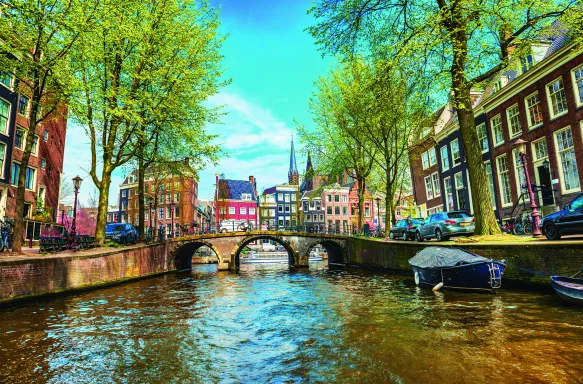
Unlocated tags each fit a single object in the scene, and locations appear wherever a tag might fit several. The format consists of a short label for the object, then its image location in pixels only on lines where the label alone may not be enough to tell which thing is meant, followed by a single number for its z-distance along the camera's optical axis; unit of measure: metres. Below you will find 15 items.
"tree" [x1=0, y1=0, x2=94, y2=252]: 12.20
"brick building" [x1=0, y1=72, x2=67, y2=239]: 21.81
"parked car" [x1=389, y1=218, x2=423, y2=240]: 22.25
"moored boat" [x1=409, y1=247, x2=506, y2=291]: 11.48
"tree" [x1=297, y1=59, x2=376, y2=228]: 24.55
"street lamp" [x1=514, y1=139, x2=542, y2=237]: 13.23
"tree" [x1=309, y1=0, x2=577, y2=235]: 12.46
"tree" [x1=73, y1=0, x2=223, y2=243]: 16.23
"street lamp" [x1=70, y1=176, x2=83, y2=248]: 17.54
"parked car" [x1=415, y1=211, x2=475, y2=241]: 17.39
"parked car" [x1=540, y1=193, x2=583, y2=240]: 10.68
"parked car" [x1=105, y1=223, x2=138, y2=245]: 23.56
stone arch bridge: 30.91
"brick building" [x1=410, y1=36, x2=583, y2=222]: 18.00
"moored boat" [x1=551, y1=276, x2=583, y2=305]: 8.38
